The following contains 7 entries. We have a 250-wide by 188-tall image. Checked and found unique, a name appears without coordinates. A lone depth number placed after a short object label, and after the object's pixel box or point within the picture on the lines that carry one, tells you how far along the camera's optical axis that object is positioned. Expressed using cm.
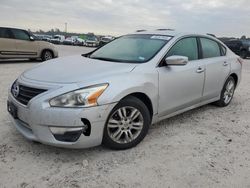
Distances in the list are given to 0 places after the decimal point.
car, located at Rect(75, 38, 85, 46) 3008
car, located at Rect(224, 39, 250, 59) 1580
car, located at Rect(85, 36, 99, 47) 2936
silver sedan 219
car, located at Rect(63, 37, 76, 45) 3008
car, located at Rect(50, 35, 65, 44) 3068
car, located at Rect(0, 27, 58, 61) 854
